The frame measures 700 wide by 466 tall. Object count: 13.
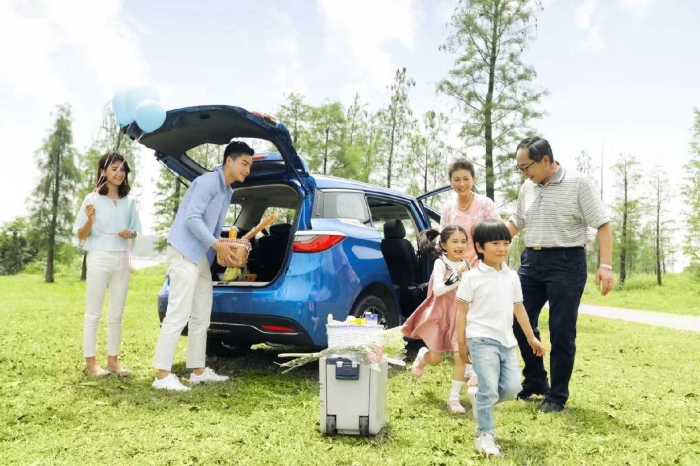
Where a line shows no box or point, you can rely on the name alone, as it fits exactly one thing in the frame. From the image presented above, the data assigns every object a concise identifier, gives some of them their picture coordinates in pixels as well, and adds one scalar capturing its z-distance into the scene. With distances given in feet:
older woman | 15.29
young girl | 14.28
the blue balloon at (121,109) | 15.31
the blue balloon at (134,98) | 15.12
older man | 13.74
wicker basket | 14.49
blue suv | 14.76
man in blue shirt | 14.82
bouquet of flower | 11.19
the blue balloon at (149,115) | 14.61
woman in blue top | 16.38
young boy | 10.74
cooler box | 11.27
